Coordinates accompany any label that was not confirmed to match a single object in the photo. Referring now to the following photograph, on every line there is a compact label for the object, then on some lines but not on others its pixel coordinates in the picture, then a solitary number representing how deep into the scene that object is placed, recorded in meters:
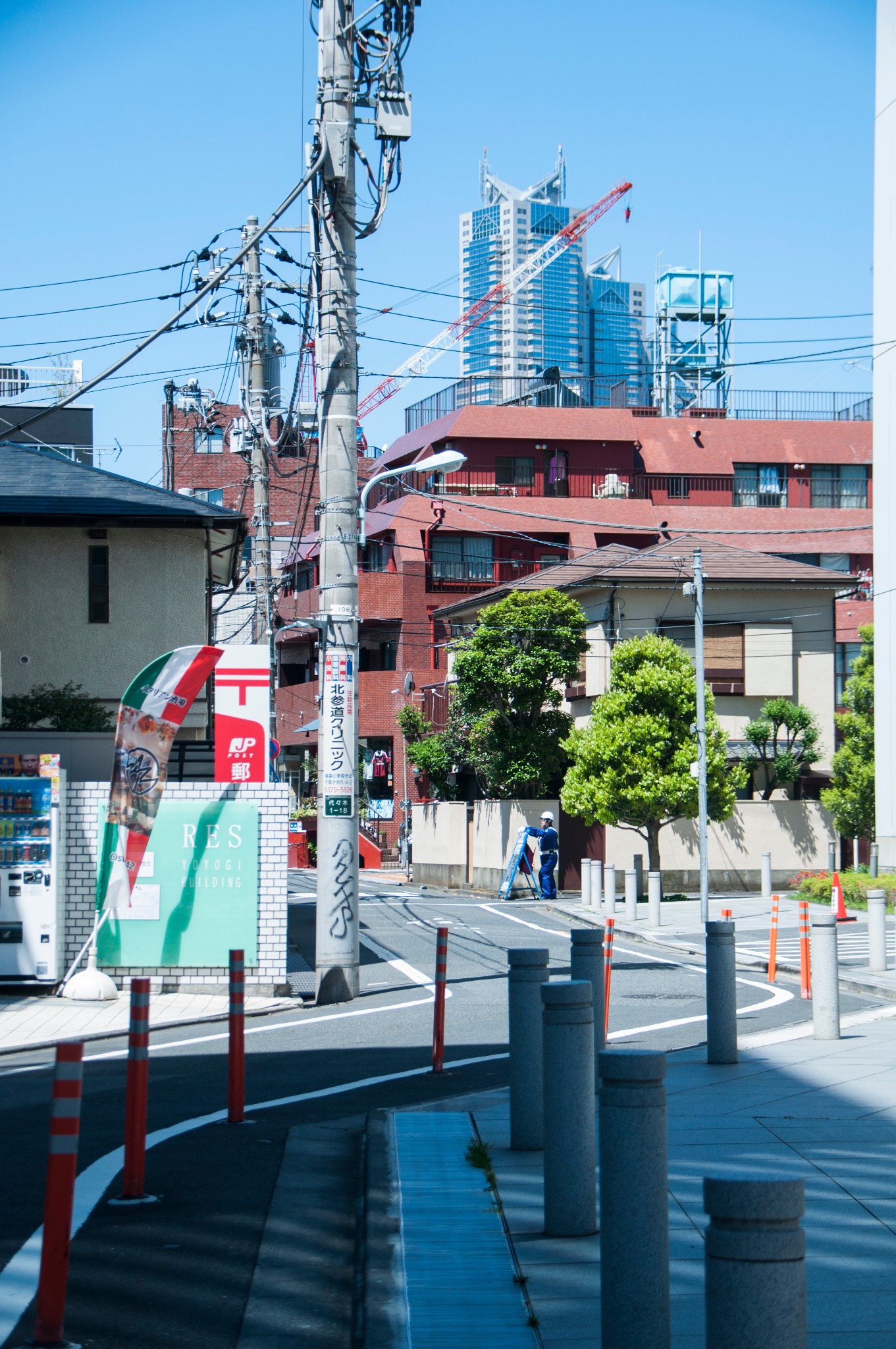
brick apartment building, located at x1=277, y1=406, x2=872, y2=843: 57.12
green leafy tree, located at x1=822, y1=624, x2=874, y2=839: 36.59
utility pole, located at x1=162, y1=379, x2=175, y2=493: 60.84
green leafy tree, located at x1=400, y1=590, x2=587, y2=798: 40.12
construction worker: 36.88
